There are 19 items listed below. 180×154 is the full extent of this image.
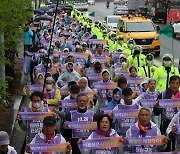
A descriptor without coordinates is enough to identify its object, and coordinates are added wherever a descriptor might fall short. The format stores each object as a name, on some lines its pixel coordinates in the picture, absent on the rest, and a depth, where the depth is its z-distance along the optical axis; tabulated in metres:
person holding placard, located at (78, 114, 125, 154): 7.27
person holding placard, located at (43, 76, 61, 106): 10.16
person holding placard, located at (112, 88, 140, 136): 8.88
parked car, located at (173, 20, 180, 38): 37.13
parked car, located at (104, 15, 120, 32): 38.14
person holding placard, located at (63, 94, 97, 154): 8.45
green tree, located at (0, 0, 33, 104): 10.33
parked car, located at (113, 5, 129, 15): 63.78
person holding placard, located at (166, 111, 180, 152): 7.89
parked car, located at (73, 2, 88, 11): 71.08
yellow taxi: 28.23
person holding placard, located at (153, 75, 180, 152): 9.26
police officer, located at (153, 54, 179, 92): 11.74
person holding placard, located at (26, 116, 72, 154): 7.18
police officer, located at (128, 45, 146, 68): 14.92
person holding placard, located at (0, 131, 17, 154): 6.93
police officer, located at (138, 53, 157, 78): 12.96
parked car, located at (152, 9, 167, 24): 48.02
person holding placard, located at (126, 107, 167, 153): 7.41
